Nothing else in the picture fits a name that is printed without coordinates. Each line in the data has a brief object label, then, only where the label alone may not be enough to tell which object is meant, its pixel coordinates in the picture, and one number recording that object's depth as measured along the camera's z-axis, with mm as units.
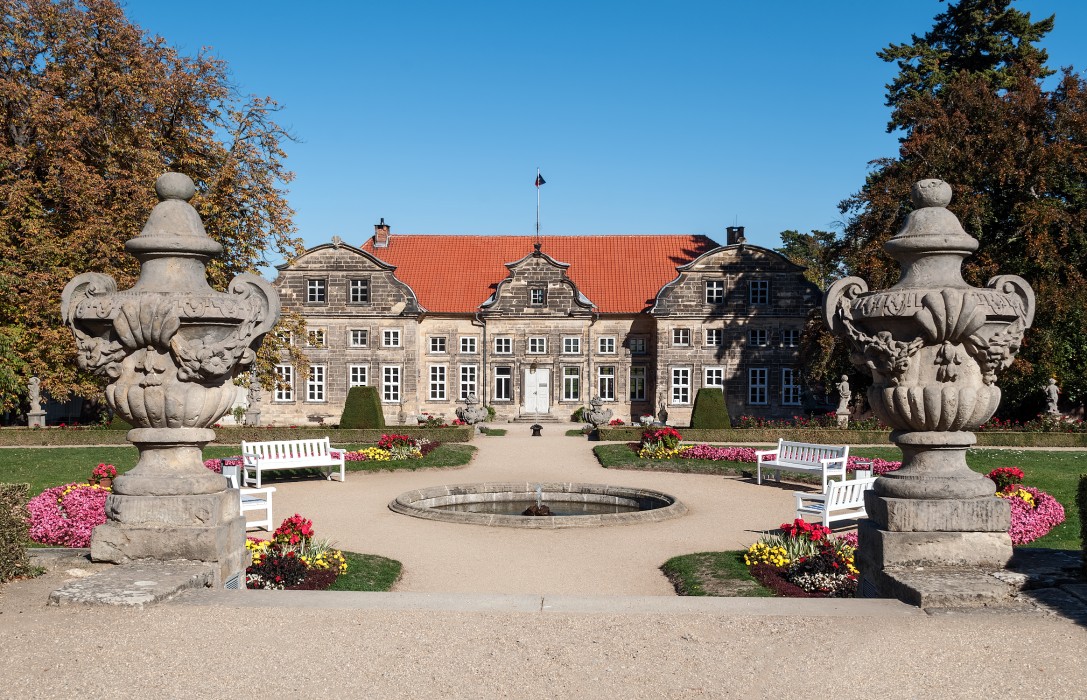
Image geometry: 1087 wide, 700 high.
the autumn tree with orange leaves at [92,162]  21625
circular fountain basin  12320
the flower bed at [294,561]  7000
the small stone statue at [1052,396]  25828
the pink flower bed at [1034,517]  8891
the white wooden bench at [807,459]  14016
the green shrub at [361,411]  25219
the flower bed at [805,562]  7301
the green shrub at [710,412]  25984
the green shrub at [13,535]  5695
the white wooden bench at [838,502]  10263
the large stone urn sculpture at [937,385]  5766
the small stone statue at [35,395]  24200
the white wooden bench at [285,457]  14180
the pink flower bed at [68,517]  8016
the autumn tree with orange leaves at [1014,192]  24141
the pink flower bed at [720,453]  17797
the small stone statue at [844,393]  27066
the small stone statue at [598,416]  28438
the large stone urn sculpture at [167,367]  5926
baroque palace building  35406
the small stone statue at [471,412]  28781
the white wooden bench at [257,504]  10156
